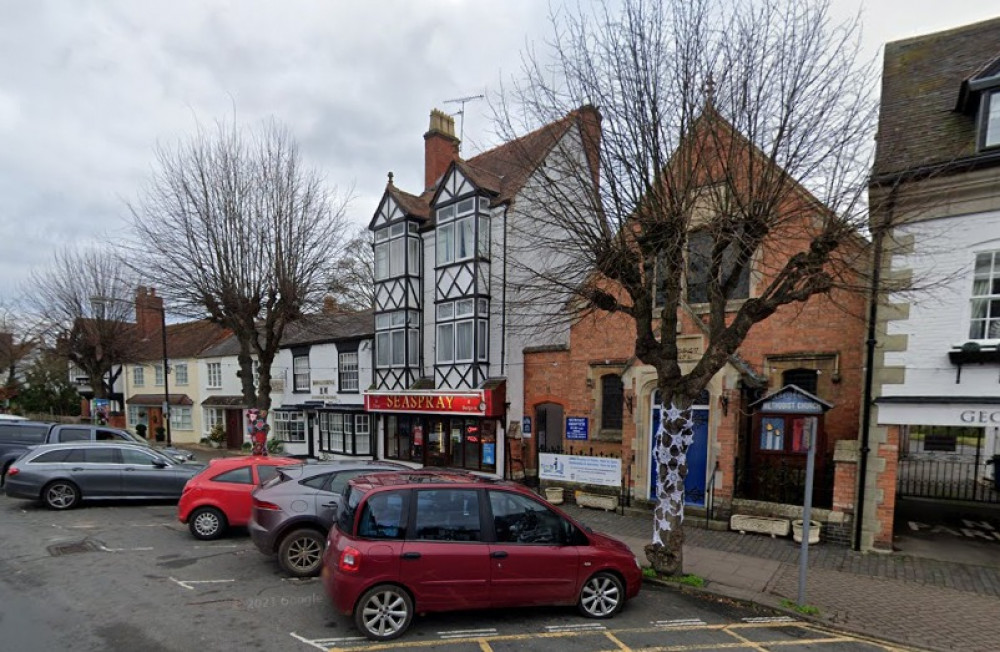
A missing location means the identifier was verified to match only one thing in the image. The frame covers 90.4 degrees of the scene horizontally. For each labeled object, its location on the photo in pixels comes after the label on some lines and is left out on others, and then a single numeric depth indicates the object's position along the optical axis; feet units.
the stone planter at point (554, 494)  41.78
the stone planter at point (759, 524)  31.72
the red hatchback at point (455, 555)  17.25
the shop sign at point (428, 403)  49.08
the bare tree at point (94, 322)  71.61
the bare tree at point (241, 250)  46.26
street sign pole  20.99
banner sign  39.96
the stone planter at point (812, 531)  30.01
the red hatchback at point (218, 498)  28.99
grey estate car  35.40
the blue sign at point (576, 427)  43.52
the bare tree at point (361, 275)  90.57
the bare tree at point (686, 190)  21.89
